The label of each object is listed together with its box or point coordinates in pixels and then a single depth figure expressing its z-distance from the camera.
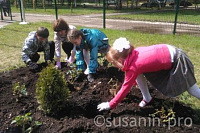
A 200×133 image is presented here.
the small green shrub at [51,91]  2.74
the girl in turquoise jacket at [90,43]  3.63
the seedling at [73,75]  3.89
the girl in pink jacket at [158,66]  2.65
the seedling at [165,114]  2.73
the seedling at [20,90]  3.31
